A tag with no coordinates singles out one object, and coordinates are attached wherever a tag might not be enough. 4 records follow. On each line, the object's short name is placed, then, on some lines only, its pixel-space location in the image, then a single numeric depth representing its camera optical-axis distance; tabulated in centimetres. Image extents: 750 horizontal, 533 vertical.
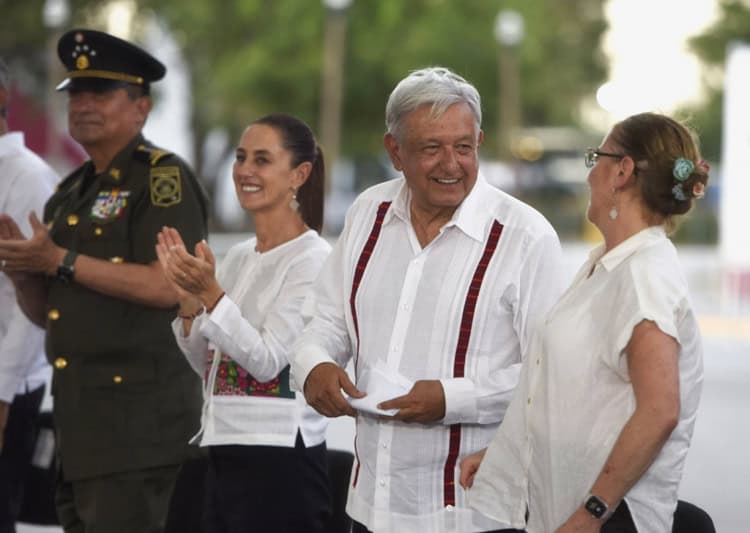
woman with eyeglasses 652
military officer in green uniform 990
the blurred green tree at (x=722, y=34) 7887
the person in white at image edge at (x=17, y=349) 1087
